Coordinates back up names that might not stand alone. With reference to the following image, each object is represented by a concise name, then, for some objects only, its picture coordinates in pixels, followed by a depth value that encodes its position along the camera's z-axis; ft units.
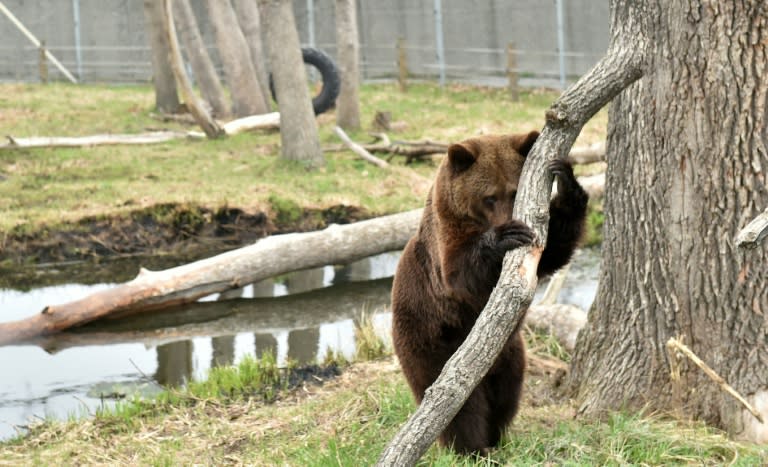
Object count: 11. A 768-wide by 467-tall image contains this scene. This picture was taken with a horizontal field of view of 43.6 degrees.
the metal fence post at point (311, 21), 96.73
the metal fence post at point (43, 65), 97.35
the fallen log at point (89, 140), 57.52
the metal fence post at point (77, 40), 102.68
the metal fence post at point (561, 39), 77.51
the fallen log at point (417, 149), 47.44
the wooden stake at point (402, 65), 86.89
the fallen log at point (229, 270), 34.01
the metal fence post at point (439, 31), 90.43
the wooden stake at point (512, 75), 77.41
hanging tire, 62.85
